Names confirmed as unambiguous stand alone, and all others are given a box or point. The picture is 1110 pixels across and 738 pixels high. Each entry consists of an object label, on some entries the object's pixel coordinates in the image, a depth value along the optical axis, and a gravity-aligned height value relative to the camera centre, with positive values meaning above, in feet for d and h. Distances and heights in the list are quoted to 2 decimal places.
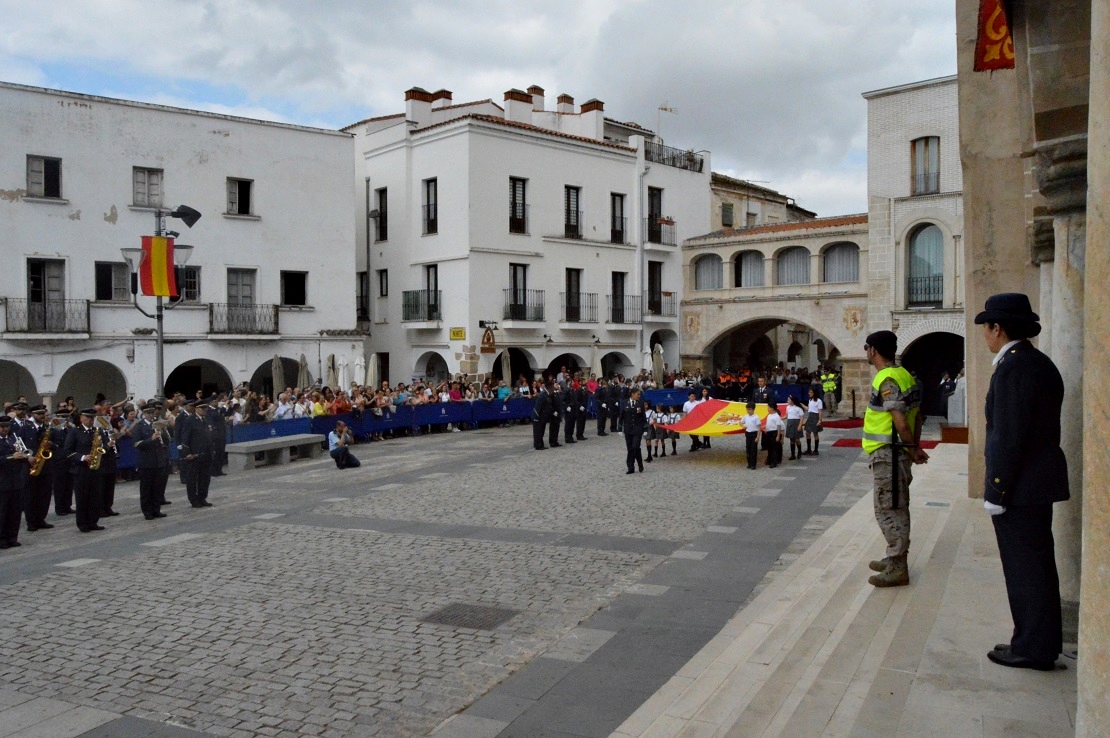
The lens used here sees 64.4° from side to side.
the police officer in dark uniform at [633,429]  59.00 -4.68
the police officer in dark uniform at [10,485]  40.81 -5.59
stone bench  68.03 -6.79
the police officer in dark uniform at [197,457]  49.21 -5.24
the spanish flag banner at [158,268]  60.29 +6.59
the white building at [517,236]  111.14 +16.79
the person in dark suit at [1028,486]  15.61 -2.32
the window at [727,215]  147.95 +24.15
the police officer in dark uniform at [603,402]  90.73 -4.54
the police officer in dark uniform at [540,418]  77.05 -5.07
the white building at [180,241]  85.66 +13.00
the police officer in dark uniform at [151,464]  46.44 -5.35
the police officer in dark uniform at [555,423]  79.41 -5.68
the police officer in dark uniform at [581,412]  85.25 -5.07
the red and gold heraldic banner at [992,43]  24.61 +9.04
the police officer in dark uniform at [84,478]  44.09 -5.74
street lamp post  56.54 +7.10
